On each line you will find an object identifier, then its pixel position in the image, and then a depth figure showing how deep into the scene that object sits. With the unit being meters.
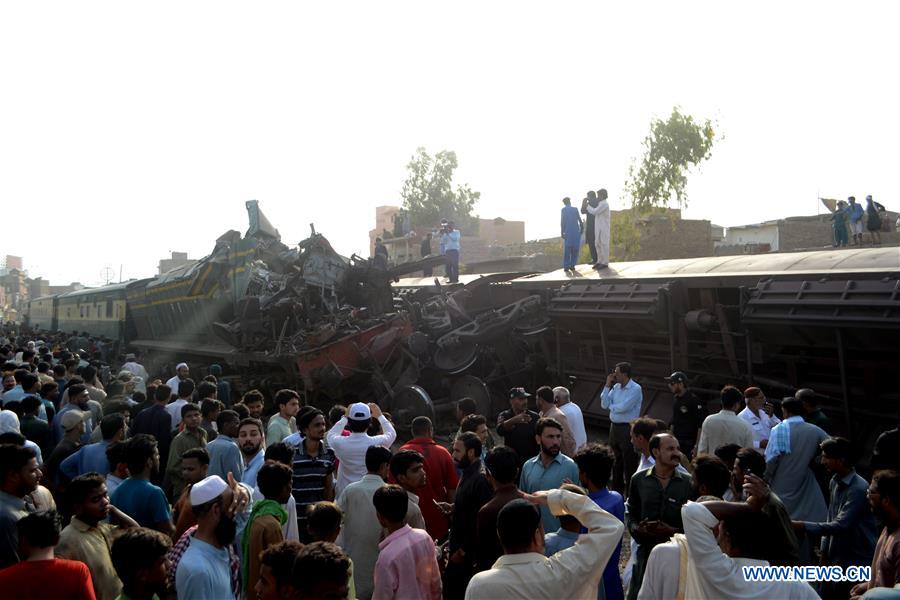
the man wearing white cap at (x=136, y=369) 12.15
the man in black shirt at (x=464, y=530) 4.25
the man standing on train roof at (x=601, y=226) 13.58
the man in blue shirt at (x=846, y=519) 4.21
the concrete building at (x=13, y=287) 79.06
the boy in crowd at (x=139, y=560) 2.92
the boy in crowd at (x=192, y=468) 4.34
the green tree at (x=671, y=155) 33.62
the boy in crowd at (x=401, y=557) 3.41
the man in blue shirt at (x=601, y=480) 3.82
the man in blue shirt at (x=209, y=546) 3.07
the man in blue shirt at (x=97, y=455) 5.29
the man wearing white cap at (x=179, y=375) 9.54
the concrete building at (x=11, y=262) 106.10
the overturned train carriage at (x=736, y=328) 7.90
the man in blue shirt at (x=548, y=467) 4.60
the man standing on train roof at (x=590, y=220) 13.80
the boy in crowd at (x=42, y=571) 2.94
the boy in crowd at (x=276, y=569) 2.82
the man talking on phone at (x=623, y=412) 7.68
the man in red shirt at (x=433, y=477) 4.82
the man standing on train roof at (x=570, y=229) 14.15
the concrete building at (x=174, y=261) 55.53
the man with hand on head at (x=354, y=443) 5.05
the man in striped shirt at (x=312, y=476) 4.75
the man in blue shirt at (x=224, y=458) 5.29
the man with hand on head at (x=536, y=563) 2.70
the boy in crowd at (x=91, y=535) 3.52
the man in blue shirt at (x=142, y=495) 4.29
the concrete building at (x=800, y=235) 23.86
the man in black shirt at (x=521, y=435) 5.95
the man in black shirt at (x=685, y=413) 7.62
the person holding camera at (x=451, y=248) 15.98
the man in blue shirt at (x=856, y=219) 15.49
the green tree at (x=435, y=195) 54.94
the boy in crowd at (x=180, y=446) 5.95
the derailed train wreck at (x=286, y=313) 12.46
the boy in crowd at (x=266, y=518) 3.64
